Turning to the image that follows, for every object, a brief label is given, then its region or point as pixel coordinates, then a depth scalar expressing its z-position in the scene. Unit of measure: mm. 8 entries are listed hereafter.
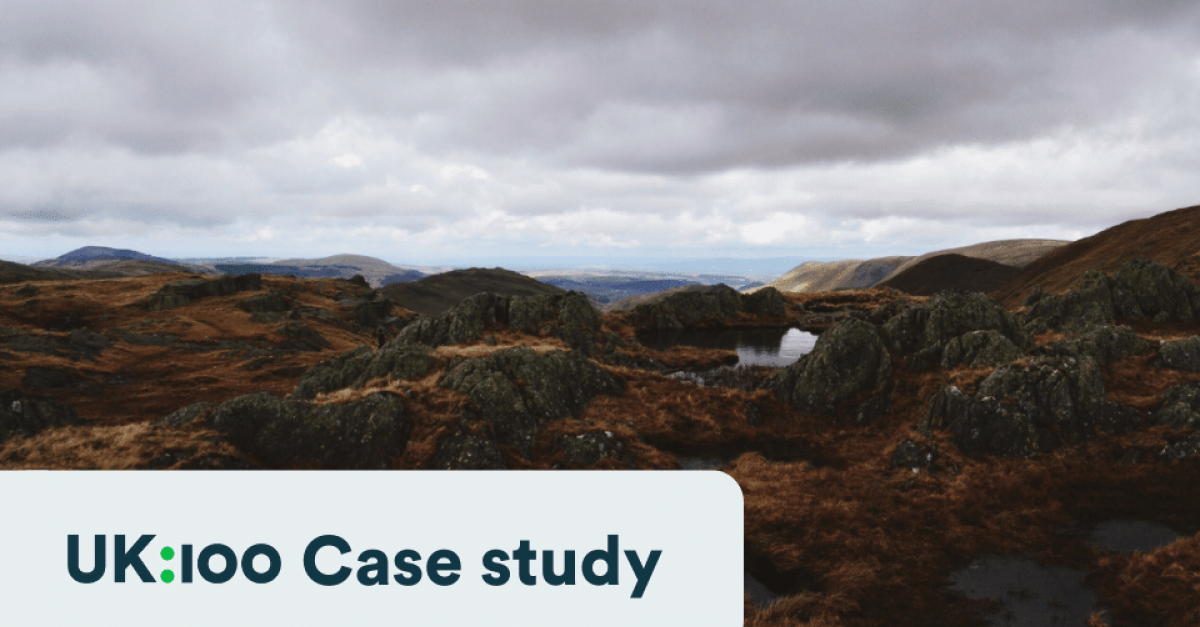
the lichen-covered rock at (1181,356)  30250
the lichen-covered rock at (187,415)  25891
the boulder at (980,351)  31375
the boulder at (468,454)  24094
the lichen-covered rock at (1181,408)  24375
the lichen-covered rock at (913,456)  24400
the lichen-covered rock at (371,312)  97938
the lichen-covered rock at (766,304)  93125
